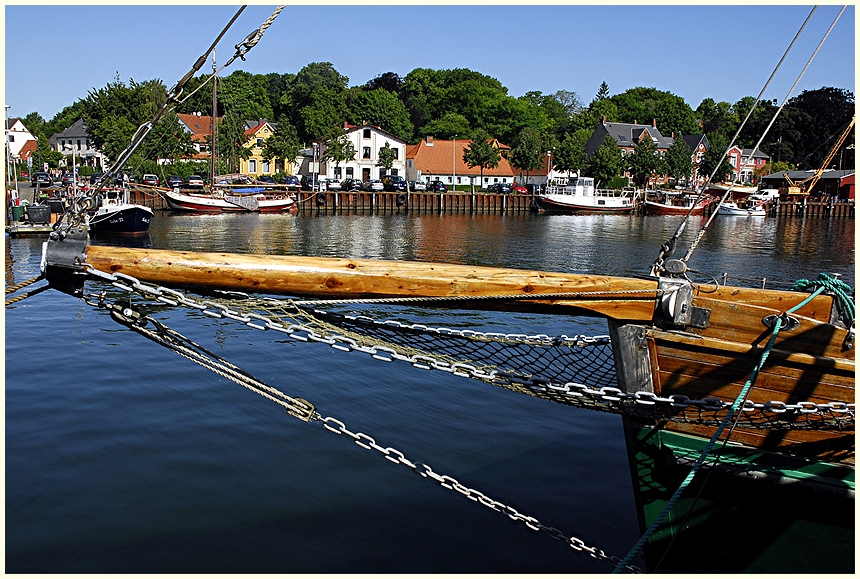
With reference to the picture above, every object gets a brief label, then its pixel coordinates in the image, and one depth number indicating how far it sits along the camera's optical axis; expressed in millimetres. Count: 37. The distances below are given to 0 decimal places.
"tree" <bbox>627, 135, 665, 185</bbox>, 79875
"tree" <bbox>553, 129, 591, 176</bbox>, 77562
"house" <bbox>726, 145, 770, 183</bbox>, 91750
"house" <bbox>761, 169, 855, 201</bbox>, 74812
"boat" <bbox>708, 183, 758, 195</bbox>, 70344
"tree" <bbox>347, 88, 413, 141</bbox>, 90875
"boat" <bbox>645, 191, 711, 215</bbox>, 67812
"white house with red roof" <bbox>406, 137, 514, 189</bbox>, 82062
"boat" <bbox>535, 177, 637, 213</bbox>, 64000
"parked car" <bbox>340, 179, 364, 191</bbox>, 63838
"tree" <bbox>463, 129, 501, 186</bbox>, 76312
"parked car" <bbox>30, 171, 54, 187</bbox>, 53906
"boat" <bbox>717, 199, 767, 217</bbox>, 67125
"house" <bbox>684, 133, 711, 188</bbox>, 90125
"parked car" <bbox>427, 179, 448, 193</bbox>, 67812
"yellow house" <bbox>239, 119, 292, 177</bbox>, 78625
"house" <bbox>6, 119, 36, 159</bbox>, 110000
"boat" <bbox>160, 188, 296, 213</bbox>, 50000
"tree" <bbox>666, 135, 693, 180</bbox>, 83375
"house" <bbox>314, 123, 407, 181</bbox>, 79438
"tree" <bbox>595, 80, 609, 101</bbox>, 143388
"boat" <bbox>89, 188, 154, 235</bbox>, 32094
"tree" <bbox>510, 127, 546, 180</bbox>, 78312
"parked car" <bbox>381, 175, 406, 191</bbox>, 65500
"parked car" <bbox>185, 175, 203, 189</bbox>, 58625
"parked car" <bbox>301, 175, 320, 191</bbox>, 61862
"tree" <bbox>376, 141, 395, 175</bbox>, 79062
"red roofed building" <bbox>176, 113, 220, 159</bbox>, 77375
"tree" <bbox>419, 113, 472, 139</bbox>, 96312
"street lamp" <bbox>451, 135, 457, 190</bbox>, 80581
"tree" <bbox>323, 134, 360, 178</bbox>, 72438
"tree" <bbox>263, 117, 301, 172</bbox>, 71625
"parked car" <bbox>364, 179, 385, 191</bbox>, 63938
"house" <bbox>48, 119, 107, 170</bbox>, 88062
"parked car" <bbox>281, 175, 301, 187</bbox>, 66250
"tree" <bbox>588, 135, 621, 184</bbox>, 77250
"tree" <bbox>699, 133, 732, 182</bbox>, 79562
